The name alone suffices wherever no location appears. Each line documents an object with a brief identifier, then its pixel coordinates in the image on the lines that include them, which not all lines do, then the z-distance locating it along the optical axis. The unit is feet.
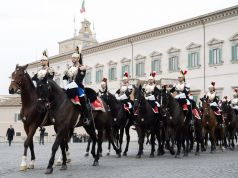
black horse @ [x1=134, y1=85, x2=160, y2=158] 53.67
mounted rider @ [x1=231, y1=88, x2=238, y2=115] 78.38
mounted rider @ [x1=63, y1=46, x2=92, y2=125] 41.16
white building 139.74
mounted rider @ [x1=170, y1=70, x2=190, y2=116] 55.62
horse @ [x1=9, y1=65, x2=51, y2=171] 40.60
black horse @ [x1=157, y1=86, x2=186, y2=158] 53.47
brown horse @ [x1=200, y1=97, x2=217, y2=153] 63.98
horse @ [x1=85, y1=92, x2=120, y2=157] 57.16
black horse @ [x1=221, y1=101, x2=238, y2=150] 73.10
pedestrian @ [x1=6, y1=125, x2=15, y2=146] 124.30
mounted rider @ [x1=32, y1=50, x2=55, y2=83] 40.61
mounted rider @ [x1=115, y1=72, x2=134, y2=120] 59.00
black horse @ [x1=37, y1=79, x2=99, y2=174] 38.96
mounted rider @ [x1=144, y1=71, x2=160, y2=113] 57.11
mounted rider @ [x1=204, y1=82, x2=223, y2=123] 68.39
